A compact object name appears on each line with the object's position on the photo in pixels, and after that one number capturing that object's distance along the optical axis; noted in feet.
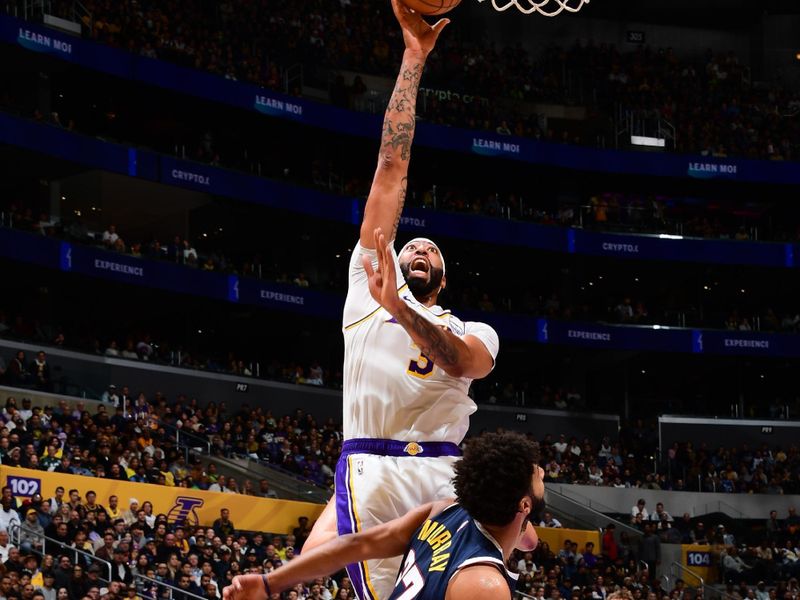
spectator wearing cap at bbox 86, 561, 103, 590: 54.19
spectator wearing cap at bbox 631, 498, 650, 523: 103.25
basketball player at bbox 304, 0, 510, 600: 18.17
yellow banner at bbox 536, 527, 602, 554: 93.20
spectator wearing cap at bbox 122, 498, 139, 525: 65.81
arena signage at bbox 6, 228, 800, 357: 96.43
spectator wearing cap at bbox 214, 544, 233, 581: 62.90
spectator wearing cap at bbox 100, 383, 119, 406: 88.07
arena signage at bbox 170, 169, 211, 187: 106.63
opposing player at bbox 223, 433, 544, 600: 15.10
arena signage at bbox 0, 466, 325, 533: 66.08
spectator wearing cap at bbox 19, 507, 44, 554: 57.11
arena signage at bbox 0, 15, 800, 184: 100.53
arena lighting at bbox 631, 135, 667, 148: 132.16
